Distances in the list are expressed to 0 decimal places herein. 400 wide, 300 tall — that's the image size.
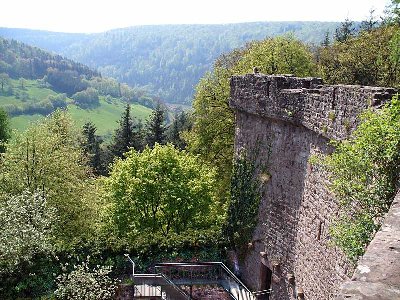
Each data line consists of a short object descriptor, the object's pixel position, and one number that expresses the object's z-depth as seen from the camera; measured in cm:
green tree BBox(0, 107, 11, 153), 3934
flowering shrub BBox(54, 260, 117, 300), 1712
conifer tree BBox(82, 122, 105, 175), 5646
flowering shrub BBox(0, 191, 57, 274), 1791
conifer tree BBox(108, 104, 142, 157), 5021
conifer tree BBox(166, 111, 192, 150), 5116
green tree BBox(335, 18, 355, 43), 5497
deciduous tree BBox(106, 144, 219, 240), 2219
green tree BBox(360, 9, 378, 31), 4744
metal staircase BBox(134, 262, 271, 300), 1764
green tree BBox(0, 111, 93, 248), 2483
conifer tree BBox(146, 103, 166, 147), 5047
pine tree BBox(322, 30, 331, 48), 6248
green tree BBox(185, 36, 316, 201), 2780
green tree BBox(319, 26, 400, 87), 2942
